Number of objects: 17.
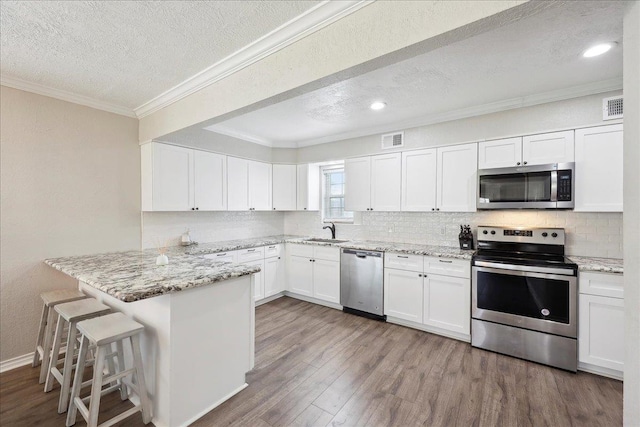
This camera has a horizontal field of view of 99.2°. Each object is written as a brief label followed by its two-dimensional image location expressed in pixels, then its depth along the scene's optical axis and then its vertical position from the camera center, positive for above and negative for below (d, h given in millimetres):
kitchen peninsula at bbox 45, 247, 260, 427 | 1746 -812
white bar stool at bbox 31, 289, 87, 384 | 2277 -986
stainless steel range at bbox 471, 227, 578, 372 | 2471 -866
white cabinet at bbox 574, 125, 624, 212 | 2525 +378
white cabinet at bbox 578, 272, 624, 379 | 2285 -997
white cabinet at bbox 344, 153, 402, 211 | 3807 +391
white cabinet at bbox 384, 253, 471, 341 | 2990 -990
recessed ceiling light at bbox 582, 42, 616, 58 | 1952 +1175
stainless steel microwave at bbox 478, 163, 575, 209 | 2695 +229
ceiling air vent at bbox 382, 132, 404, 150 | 3762 +969
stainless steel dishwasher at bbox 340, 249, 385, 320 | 3572 -992
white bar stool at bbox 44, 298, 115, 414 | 1901 -919
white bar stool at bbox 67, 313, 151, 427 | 1633 -977
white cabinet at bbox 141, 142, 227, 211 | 3234 +401
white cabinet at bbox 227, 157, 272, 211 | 4086 +399
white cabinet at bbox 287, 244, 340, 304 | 3979 -952
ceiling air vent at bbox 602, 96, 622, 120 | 2506 +936
